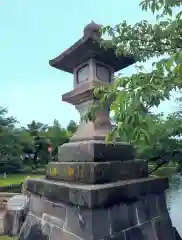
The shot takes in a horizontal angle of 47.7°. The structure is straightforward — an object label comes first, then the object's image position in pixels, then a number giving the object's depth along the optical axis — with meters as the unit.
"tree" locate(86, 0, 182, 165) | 1.45
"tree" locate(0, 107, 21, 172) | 21.74
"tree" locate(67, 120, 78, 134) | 36.53
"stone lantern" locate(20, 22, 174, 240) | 2.34
